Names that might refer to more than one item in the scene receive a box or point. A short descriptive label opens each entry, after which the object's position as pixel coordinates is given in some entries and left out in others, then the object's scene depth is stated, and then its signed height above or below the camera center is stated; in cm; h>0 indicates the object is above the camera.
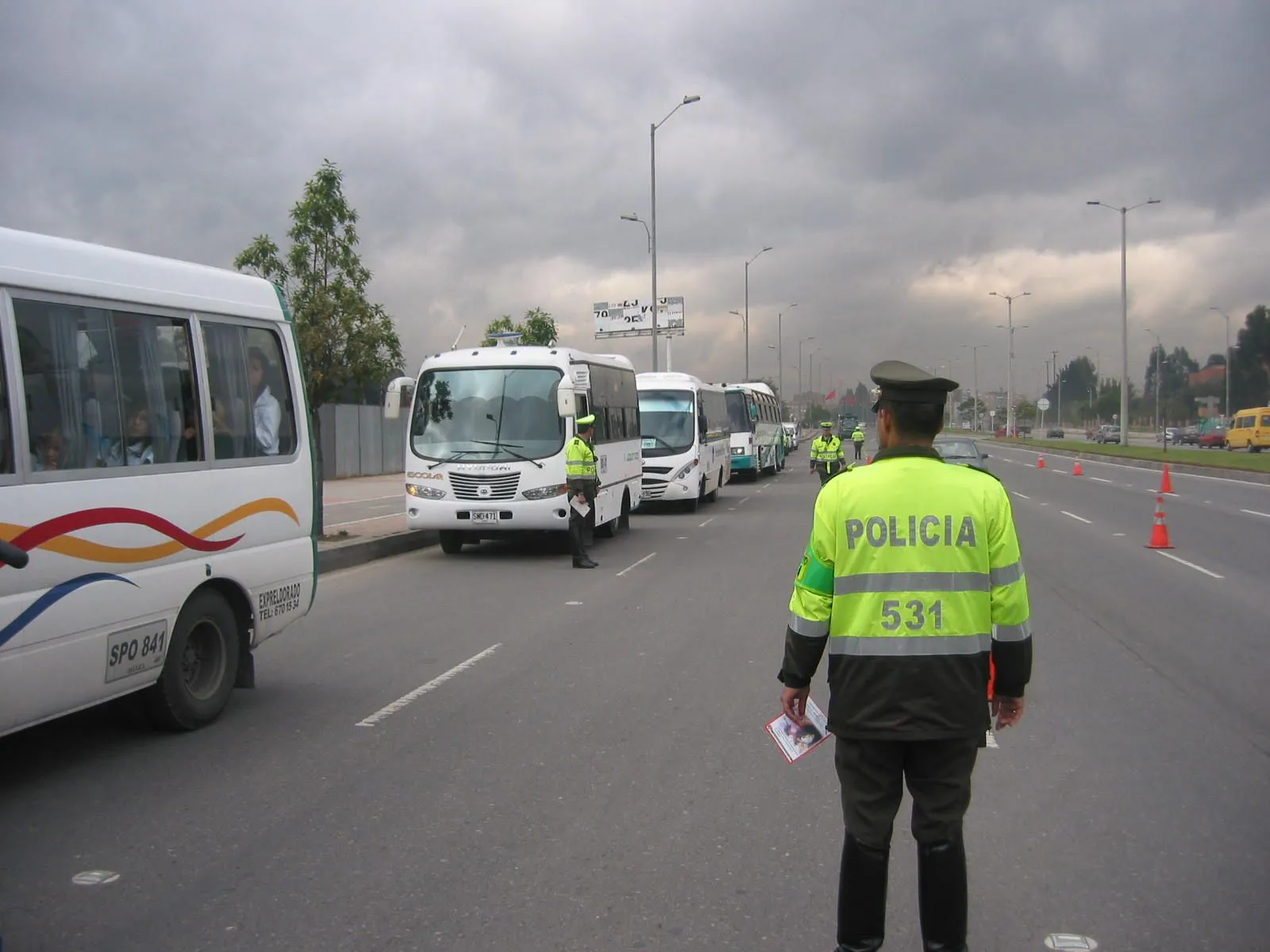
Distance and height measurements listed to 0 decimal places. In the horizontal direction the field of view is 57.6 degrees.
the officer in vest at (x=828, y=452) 2658 -143
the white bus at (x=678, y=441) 2373 -97
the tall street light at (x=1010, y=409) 8482 -223
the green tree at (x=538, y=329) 3866 +246
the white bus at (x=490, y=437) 1509 -44
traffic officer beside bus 1465 -98
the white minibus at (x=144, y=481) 546 -33
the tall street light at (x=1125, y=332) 5022 +198
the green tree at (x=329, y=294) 1593 +164
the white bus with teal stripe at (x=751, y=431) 3512 -119
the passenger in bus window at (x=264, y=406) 742 +5
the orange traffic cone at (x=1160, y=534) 1611 -222
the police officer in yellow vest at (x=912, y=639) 331 -73
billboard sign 5912 +406
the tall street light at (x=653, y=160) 3369 +703
